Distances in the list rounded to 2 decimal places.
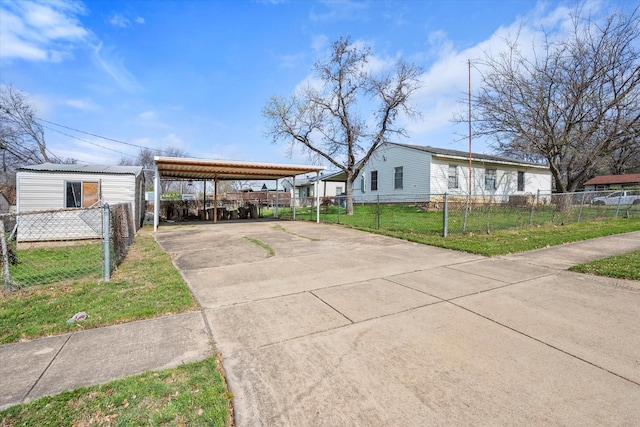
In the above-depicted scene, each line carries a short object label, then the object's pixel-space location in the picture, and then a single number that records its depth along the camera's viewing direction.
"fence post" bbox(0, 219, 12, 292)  4.23
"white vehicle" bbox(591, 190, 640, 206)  16.92
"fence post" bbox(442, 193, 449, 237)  8.79
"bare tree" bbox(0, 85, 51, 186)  28.02
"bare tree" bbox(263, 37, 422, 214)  17.61
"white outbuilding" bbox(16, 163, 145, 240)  10.26
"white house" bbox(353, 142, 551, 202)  18.89
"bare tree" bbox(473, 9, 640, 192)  13.94
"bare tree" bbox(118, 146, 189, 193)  47.58
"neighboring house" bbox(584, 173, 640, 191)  44.53
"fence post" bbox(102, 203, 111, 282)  4.76
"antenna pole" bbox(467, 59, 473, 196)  18.67
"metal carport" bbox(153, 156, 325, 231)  12.48
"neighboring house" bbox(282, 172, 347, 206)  36.38
